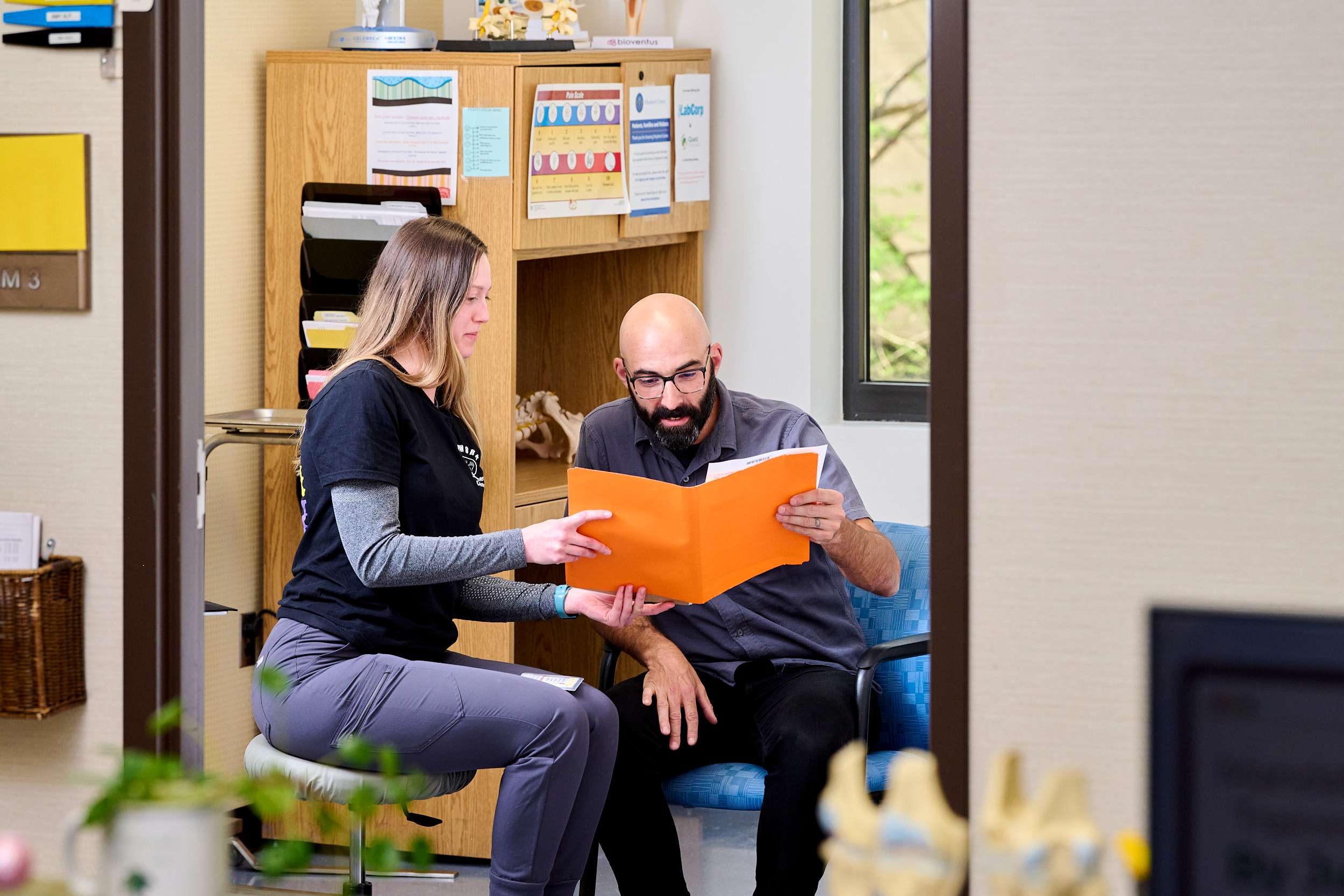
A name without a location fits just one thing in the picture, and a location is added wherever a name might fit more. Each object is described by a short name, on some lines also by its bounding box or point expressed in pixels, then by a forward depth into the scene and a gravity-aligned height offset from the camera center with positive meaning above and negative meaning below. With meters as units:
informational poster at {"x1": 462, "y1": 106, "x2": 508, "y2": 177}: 6.41 +0.55
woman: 4.58 -0.34
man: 4.92 -0.45
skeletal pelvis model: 7.59 -0.08
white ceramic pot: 2.16 -0.33
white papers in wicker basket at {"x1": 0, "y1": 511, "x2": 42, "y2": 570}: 4.14 -0.21
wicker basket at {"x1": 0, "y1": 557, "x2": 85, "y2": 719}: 4.05 -0.34
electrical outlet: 6.87 -0.56
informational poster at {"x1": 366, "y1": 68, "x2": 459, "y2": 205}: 6.46 +0.58
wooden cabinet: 6.43 +0.37
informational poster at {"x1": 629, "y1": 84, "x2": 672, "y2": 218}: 7.25 +0.61
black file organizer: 6.51 +0.29
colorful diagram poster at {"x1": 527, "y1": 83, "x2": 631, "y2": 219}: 6.52 +0.55
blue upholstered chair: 5.03 -0.51
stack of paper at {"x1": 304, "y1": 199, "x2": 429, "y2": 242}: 6.42 +0.39
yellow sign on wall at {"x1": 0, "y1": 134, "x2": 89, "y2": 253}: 4.09 +0.28
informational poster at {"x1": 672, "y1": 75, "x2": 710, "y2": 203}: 7.58 +0.67
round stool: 4.54 -0.59
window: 7.94 +0.50
